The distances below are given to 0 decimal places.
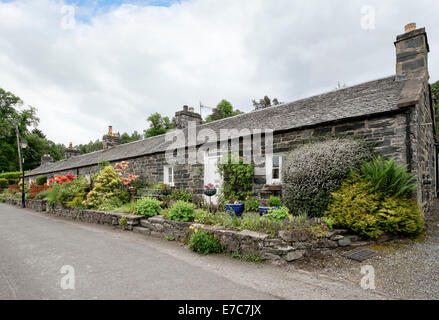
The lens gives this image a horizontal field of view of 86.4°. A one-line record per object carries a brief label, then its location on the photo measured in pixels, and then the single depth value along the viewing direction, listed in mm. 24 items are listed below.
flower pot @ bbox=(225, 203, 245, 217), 7586
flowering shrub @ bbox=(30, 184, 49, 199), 16147
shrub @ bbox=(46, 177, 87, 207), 10875
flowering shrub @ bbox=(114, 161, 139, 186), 11246
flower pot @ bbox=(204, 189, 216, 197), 8141
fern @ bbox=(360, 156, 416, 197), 5375
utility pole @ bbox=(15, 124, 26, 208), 15445
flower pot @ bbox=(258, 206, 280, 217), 6649
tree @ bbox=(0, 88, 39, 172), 35875
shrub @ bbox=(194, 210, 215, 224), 6414
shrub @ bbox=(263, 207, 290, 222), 5730
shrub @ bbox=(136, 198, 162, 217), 7974
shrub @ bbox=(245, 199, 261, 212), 8375
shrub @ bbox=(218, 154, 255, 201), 8898
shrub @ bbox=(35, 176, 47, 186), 22900
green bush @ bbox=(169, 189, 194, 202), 10609
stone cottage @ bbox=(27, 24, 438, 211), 6211
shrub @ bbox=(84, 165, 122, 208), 10344
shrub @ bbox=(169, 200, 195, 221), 6803
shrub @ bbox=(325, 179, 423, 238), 5191
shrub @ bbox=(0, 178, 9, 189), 27438
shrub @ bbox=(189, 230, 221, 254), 5406
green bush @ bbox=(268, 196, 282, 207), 6859
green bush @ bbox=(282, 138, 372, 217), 5957
